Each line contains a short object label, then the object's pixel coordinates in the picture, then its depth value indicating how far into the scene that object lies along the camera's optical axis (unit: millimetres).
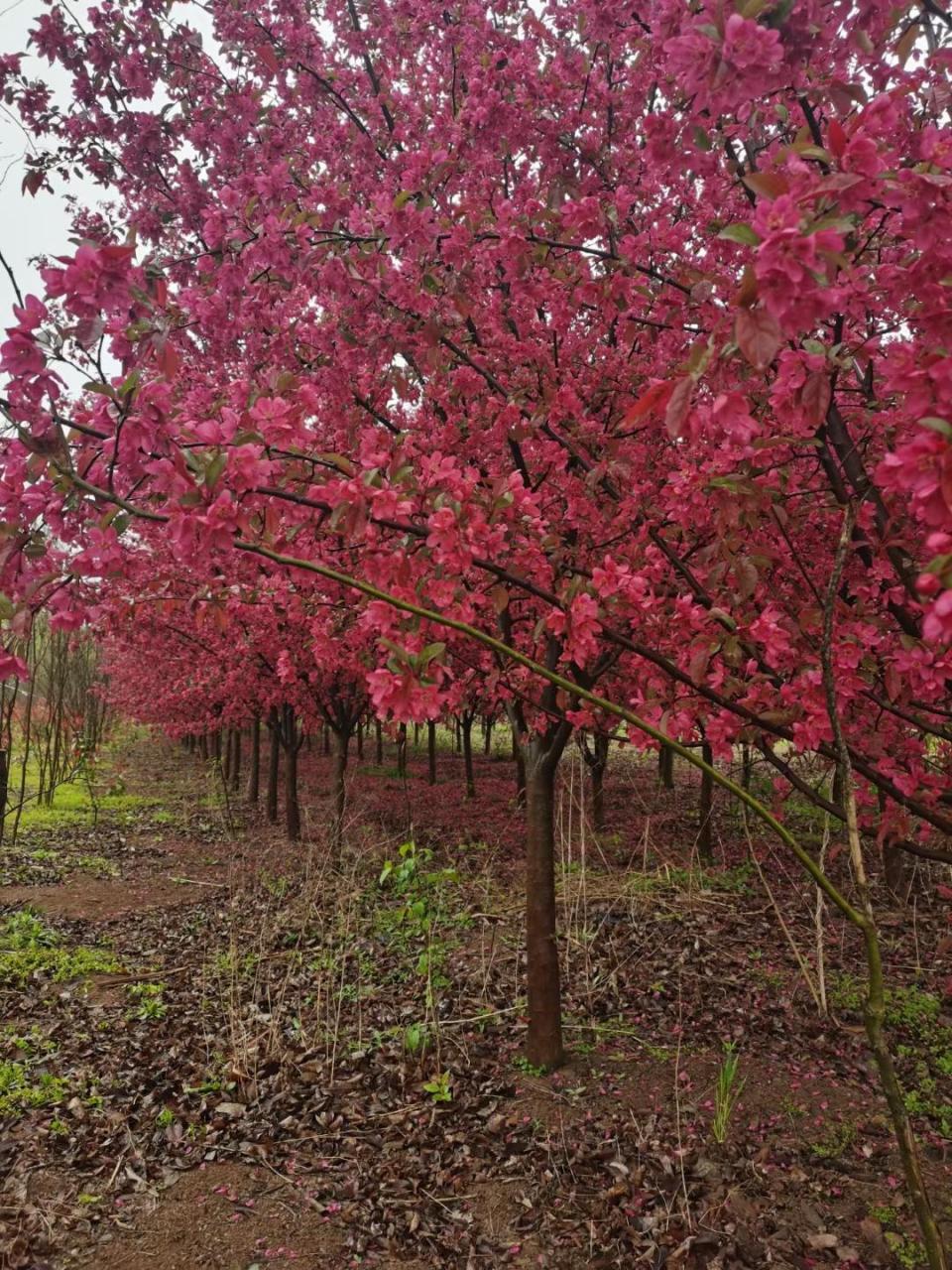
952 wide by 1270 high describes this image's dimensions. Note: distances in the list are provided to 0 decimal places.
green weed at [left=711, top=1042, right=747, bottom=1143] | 3723
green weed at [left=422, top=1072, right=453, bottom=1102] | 4270
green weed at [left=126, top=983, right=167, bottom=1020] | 5559
